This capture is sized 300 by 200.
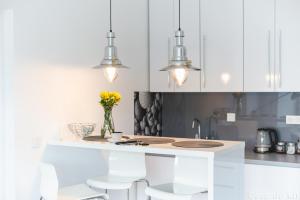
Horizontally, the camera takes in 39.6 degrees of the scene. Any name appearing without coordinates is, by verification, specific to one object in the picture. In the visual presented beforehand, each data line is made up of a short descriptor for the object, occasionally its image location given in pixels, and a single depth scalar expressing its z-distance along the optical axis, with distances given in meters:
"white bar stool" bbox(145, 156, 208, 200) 2.97
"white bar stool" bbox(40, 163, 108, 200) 3.01
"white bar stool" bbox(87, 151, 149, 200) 3.50
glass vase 3.39
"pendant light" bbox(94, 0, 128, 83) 3.17
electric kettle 4.16
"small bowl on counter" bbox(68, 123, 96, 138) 3.56
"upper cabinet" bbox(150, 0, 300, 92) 3.89
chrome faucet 4.75
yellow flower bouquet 3.38
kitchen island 2.62
